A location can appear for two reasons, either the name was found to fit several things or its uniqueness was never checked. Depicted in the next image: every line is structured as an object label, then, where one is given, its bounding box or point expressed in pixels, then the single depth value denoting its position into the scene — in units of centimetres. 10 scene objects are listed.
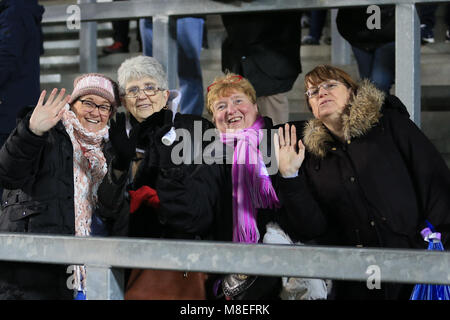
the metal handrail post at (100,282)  341
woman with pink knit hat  482
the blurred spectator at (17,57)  700
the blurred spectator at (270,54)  678
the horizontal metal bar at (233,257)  298
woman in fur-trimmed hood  480
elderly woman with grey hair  492
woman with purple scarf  500
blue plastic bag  434
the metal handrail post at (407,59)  579
